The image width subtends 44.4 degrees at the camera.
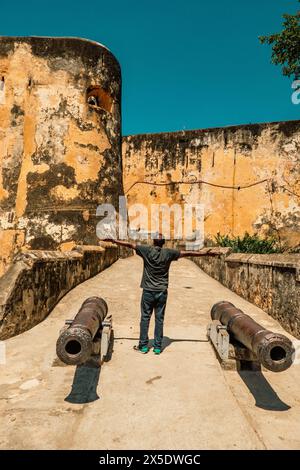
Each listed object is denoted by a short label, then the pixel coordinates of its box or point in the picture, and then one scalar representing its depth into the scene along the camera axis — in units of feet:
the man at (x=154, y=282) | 15.58
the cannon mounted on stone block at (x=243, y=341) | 10.11
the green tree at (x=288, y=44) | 38.11
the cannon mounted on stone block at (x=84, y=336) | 10.14
